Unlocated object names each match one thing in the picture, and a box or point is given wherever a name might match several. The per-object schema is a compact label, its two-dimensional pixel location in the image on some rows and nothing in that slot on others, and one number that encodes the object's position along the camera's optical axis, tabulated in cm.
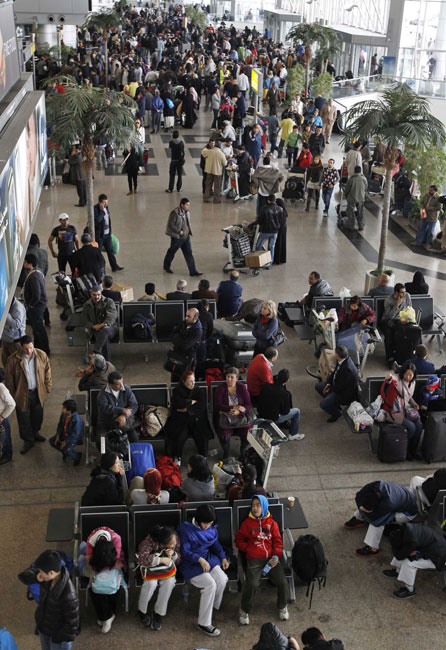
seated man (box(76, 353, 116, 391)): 902
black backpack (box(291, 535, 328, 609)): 687
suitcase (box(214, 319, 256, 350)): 1088
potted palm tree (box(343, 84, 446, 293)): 1268
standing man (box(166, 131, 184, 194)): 1853
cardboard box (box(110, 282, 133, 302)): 1218
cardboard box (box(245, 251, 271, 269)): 1466
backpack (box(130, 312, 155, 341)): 1102
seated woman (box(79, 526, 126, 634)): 627
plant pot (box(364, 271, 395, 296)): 1380
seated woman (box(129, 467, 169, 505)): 721
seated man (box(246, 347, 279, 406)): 936
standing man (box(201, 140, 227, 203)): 1828
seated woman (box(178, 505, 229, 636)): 654
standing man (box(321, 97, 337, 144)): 2538
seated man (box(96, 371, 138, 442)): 841
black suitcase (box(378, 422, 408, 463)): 891
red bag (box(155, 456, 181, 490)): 765
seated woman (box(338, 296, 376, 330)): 1098
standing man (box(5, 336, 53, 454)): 869
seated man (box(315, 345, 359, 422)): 953
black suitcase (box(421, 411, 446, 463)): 891
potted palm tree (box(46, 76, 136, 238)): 1205
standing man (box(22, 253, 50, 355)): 1052
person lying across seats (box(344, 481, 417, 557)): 730
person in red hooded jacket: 668
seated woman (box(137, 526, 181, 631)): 643
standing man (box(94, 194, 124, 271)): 1343
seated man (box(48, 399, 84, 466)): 852
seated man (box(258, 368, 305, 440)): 905
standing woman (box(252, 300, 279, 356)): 1030
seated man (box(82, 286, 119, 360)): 1062
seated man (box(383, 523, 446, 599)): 692
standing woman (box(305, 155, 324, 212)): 1828
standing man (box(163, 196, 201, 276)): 1368
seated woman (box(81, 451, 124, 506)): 708
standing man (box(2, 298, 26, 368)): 933
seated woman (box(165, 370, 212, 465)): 867
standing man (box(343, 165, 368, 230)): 1688
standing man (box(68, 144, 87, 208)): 1784
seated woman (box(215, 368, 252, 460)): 874
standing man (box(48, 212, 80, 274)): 1256
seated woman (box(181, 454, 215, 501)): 727
